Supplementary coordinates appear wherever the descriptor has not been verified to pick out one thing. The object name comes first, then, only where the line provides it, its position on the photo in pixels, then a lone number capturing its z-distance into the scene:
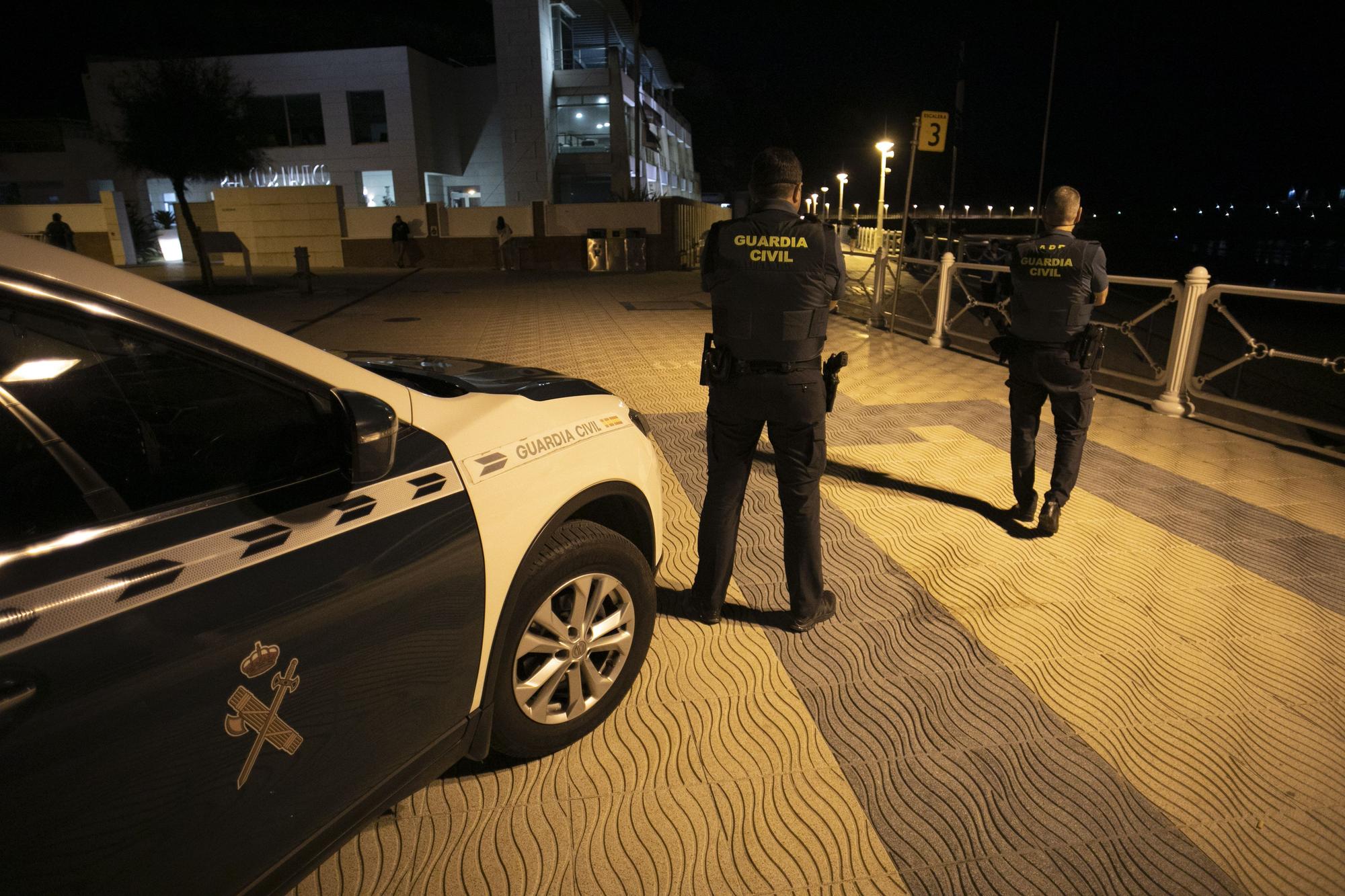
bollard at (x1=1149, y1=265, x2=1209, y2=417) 7.15
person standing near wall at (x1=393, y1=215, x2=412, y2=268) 27.48
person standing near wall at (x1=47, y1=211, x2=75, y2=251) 21.36
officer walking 4.23
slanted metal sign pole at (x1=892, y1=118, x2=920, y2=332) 11.31
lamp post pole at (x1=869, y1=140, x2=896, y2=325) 12.70
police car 1.25
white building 31.55
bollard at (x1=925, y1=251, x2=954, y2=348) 10.84
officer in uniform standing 2.99
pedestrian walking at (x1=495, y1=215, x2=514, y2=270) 27.27
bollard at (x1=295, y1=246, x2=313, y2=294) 18.30
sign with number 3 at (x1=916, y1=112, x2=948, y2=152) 12.80
